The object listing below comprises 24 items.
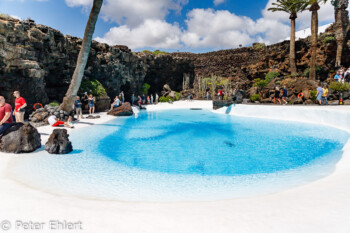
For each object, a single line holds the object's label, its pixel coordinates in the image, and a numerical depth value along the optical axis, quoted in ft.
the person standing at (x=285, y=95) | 56.82
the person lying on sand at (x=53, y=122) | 34.37
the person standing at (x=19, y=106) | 26.55
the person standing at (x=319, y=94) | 47.42
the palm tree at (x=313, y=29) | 69.55
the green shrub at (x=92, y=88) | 56.49
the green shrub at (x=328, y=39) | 72.89
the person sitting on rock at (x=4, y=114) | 20.14
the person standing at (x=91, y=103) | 51.76
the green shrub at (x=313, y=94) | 52.73
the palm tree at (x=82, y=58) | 37.45
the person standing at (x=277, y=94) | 57.51
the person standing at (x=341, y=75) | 55.96
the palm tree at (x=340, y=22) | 70.08
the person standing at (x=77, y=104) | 44.78
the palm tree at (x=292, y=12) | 75.20
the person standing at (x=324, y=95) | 47.21
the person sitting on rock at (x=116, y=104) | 59.73
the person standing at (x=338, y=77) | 56.99
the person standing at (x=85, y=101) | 55.51
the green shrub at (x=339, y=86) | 50.21
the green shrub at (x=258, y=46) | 111.28
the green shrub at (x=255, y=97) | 66.64
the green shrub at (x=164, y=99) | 102.59
